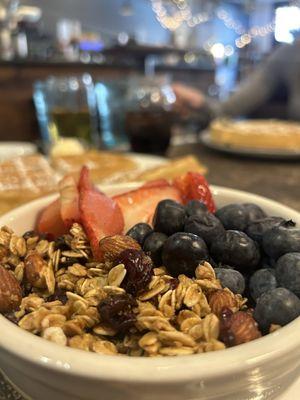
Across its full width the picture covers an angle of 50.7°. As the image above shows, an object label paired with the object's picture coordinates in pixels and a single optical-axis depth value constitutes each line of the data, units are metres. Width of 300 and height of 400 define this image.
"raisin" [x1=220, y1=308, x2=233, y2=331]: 0.09
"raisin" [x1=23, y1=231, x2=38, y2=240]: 0.13
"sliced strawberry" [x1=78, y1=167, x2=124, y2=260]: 0.12
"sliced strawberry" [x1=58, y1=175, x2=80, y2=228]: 0.13
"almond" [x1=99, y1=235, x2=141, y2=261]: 0.11
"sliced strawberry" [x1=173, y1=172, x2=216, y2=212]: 0.14
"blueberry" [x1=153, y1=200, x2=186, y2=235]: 0.12
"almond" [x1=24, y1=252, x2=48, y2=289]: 0.11
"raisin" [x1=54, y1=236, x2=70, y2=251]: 0.12
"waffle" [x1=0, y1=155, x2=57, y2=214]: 0.23
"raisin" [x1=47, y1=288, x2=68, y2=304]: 0.10
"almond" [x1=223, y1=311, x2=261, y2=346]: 0.08
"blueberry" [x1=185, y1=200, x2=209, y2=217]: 0.13
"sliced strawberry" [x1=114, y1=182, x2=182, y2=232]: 0.14
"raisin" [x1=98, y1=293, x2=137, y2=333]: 0.09
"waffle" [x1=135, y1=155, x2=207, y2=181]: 0.24
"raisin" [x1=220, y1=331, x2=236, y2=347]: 0.08
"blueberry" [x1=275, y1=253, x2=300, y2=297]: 0.10
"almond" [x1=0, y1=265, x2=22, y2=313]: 0.10
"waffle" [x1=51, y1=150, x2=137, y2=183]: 0.26
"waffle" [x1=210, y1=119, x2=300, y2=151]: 0.49
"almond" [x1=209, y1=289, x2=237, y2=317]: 0.09
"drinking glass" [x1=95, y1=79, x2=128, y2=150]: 0.56
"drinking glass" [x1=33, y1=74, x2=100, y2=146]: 0.56
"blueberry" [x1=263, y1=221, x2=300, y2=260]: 0.11
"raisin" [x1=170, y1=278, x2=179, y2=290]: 0.10
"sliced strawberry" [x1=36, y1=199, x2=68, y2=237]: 0.14
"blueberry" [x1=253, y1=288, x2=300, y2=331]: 0.09
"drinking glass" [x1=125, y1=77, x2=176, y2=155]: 0.49
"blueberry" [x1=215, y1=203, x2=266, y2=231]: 0.13
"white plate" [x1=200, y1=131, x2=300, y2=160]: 0.33
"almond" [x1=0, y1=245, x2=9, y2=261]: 0.12
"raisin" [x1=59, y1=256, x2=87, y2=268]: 0.11
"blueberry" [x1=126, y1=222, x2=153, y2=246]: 0.12
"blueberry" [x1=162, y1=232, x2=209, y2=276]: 0.11
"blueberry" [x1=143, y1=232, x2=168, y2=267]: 0.12
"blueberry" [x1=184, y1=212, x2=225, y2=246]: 0.12
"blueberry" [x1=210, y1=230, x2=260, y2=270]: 0.11
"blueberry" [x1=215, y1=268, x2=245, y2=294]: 0.10
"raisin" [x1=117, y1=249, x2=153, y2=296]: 0.10
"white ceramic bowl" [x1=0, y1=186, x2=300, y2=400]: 0.07
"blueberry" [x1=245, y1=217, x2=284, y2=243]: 0.12
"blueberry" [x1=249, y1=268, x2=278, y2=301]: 0.11
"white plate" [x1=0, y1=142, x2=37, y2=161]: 0.34
